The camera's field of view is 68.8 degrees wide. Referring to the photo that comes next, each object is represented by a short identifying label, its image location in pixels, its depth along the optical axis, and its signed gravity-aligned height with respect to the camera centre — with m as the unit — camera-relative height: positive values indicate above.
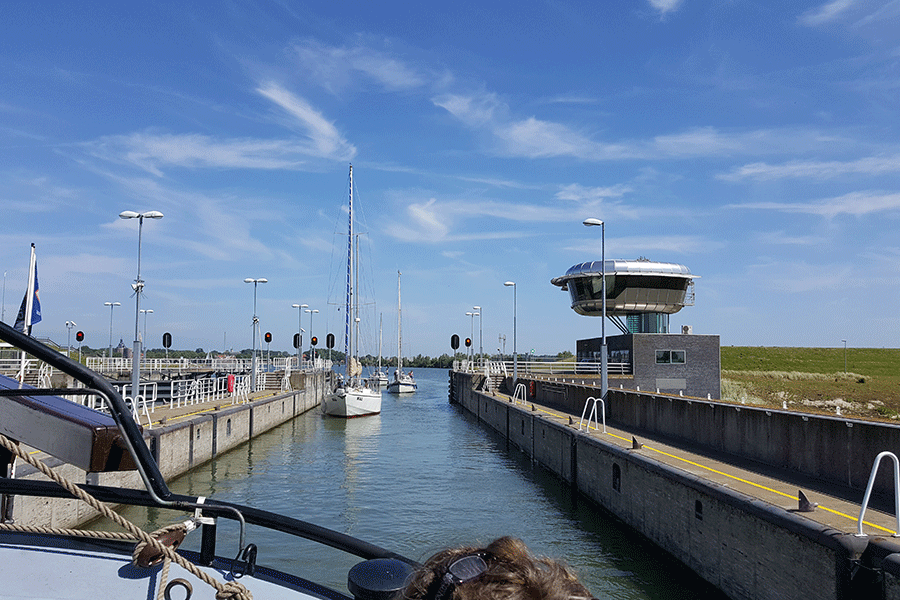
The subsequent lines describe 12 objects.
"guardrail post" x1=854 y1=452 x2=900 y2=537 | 6.96 -1.54
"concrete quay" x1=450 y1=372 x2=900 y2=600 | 7.30 -2.52
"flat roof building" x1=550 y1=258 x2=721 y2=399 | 42.44 +1.01
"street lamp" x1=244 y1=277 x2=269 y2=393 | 43.23 +0.83
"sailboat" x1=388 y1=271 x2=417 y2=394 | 76.44 -5.10
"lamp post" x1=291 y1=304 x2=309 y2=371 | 61.88 -0.08
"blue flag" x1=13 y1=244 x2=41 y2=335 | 11.91 +0.61
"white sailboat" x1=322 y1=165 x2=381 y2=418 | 43.56 -3.92
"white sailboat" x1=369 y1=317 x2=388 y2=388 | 61.09 -3.43
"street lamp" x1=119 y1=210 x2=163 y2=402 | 22.29 +1.65
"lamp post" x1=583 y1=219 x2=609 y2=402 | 23.48 -0.03
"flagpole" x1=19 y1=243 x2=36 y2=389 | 11.88 +0.81
